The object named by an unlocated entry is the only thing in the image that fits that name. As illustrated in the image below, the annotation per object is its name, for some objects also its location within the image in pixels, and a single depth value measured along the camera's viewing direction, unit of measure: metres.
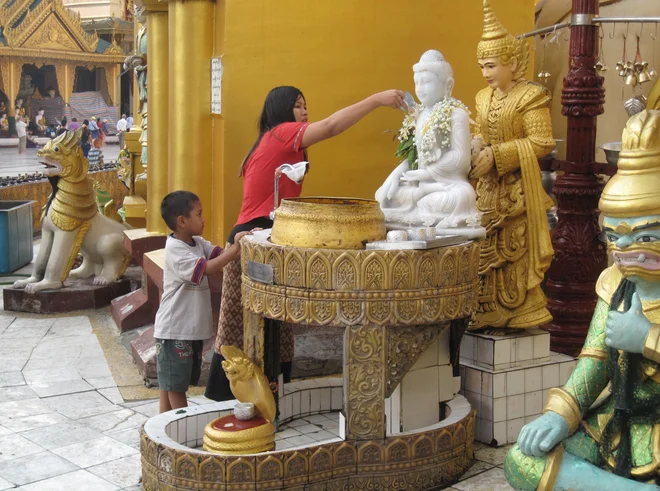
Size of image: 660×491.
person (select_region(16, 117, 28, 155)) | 24.72
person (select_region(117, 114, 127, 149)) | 23.94
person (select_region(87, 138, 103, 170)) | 21.23
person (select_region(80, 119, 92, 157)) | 23.86
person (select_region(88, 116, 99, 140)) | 26.17
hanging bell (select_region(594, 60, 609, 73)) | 6.11
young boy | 4.65
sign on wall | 6.67
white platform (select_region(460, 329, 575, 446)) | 4.61
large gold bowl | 3.89
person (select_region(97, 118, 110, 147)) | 26.98
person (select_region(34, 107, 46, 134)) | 25.83
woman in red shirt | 4.88
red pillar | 5.92
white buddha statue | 4.35
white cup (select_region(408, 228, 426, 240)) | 3.97
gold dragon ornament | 3.89
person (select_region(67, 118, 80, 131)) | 26.23
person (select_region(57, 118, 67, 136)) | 25.88
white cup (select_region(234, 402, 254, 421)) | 4.05
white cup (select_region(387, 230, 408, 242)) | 3.94
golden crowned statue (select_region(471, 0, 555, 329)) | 4.66
